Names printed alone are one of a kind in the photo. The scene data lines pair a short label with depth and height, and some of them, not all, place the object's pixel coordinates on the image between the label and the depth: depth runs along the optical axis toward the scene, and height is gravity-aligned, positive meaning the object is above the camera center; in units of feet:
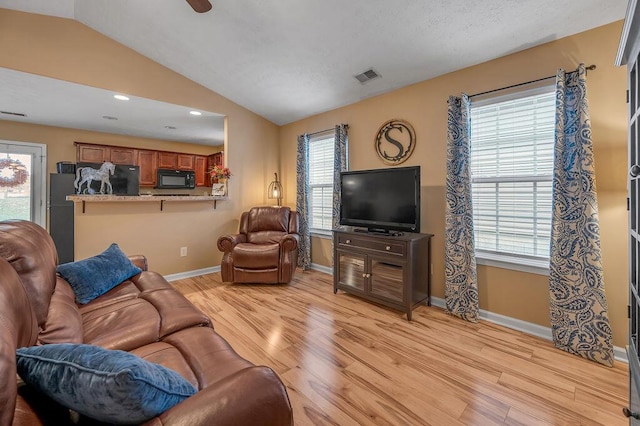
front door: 14.06 +1.71
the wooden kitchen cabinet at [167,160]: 18.42 +3.66
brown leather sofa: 2.39 -1.80
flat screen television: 9.52 +0.53
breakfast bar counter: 10.43 +0.63
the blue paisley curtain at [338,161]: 13.00 +2.49
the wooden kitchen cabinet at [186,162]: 19.43 +3.72
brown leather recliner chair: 12.00 -2.10
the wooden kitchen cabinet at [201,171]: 20.30 +3.19
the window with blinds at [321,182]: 14.46 +1.70
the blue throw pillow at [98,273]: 6.31 -1.51
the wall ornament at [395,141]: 10.82 +2.96
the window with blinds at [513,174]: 8.00 +1.20
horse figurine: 13.61 +1.87
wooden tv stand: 9.10 -1.99
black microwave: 17.87 +2.30
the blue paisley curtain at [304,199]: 14.87 +0.77
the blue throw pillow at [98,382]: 2.25 -1.43
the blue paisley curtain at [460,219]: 8.89 -0.22
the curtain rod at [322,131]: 13.00 +4.27
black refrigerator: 12.78 -0.04
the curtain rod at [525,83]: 7.09 +3.85
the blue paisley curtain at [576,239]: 6.77 -0.69
